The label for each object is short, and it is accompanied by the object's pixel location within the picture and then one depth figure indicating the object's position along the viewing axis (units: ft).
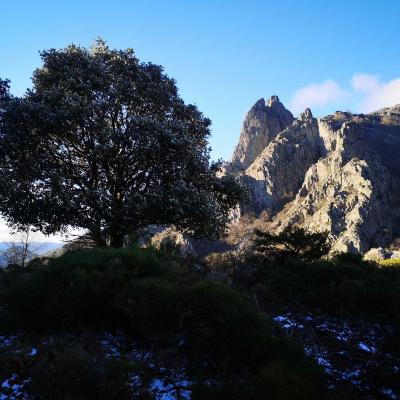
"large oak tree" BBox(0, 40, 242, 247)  53.11
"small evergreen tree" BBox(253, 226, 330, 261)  48.98
